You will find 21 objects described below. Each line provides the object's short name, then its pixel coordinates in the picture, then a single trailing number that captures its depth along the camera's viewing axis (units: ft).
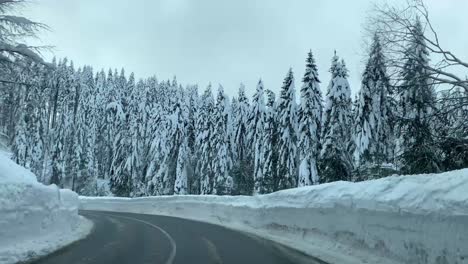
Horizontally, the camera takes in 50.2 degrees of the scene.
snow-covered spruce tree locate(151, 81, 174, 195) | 204.54
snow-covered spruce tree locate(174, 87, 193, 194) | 195.72
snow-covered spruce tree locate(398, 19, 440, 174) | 46.96
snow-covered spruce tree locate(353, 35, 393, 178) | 141.18
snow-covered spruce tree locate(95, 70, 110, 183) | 317.42
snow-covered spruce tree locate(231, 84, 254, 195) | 217.77
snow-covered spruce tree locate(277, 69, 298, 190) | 163.63
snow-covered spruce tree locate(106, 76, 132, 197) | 215.51
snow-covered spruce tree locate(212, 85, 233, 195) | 200.64
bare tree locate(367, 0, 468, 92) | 45.96
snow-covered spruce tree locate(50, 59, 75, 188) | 264.52
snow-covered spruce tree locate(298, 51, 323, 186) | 144.56
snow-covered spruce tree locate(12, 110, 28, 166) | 239.50
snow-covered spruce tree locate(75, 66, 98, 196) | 272.92
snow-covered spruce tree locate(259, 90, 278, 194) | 170.19
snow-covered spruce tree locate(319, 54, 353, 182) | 124.88
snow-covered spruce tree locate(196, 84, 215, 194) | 208.62
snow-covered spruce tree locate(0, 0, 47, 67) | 63.21
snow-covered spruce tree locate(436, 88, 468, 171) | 45.62
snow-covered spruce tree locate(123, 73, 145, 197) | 213.25
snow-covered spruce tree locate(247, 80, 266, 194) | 199.21
